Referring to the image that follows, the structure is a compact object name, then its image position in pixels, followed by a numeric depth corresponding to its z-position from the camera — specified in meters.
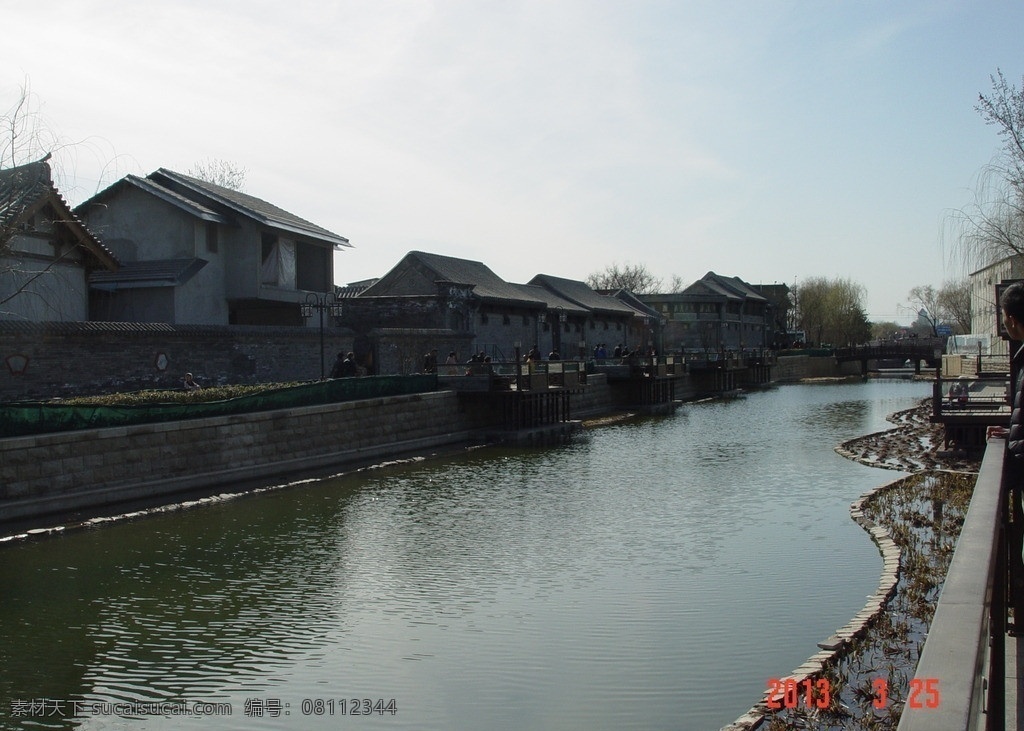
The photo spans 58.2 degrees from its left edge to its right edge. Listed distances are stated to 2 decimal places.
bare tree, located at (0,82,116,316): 22.45
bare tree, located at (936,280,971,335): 81.75
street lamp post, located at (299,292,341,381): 31.36
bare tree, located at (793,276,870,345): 105.56
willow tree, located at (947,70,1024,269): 25.50
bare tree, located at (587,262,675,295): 117.94
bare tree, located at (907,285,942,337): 120.53
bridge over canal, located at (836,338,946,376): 74.06
